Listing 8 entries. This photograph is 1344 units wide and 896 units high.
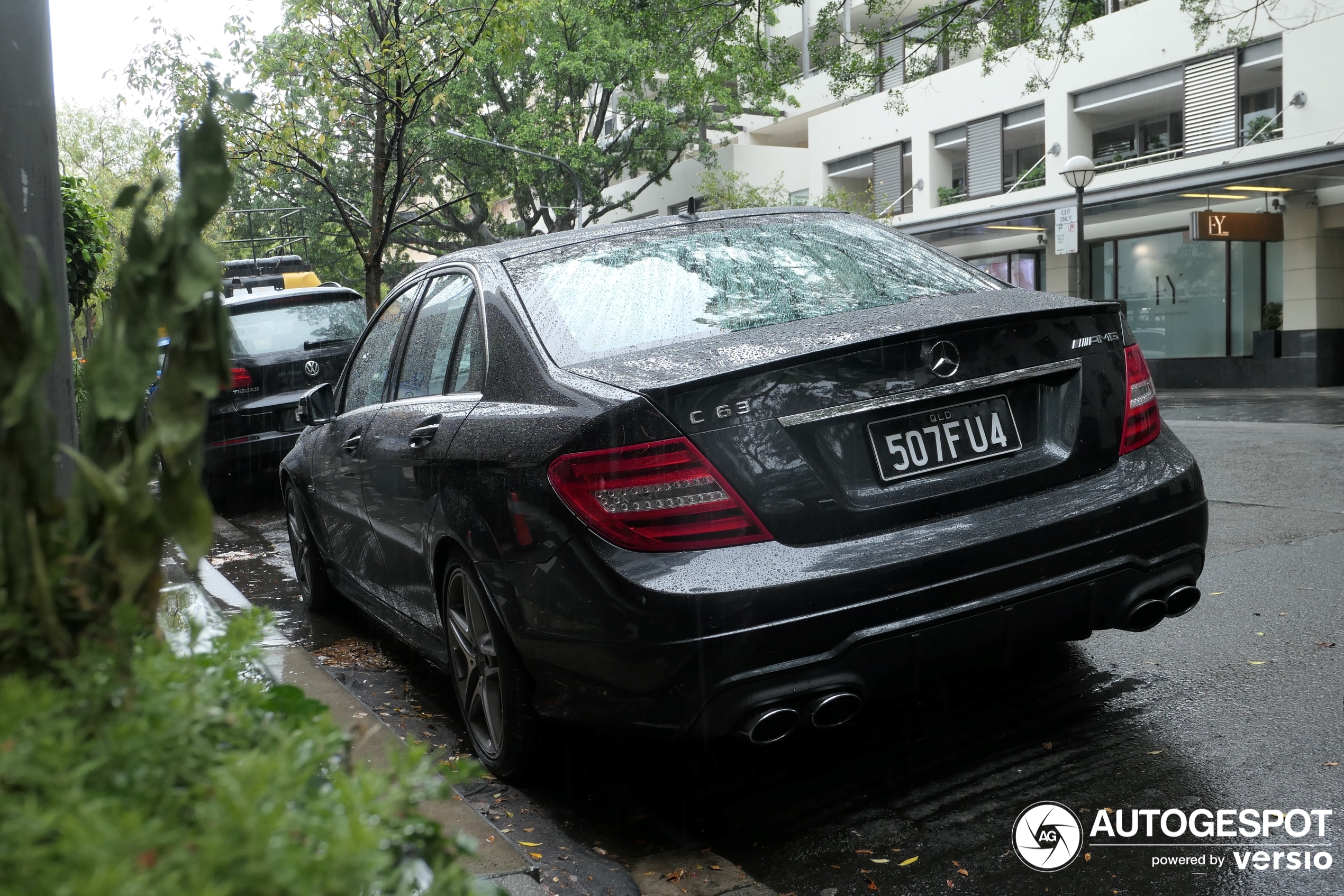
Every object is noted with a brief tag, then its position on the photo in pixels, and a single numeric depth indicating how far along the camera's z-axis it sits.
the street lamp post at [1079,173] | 21.08
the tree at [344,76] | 12.70
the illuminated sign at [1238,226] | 23.53
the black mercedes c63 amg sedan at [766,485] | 3.06
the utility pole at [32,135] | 2.77
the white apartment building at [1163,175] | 22.89
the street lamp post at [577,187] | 34.97
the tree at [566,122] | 36.59
